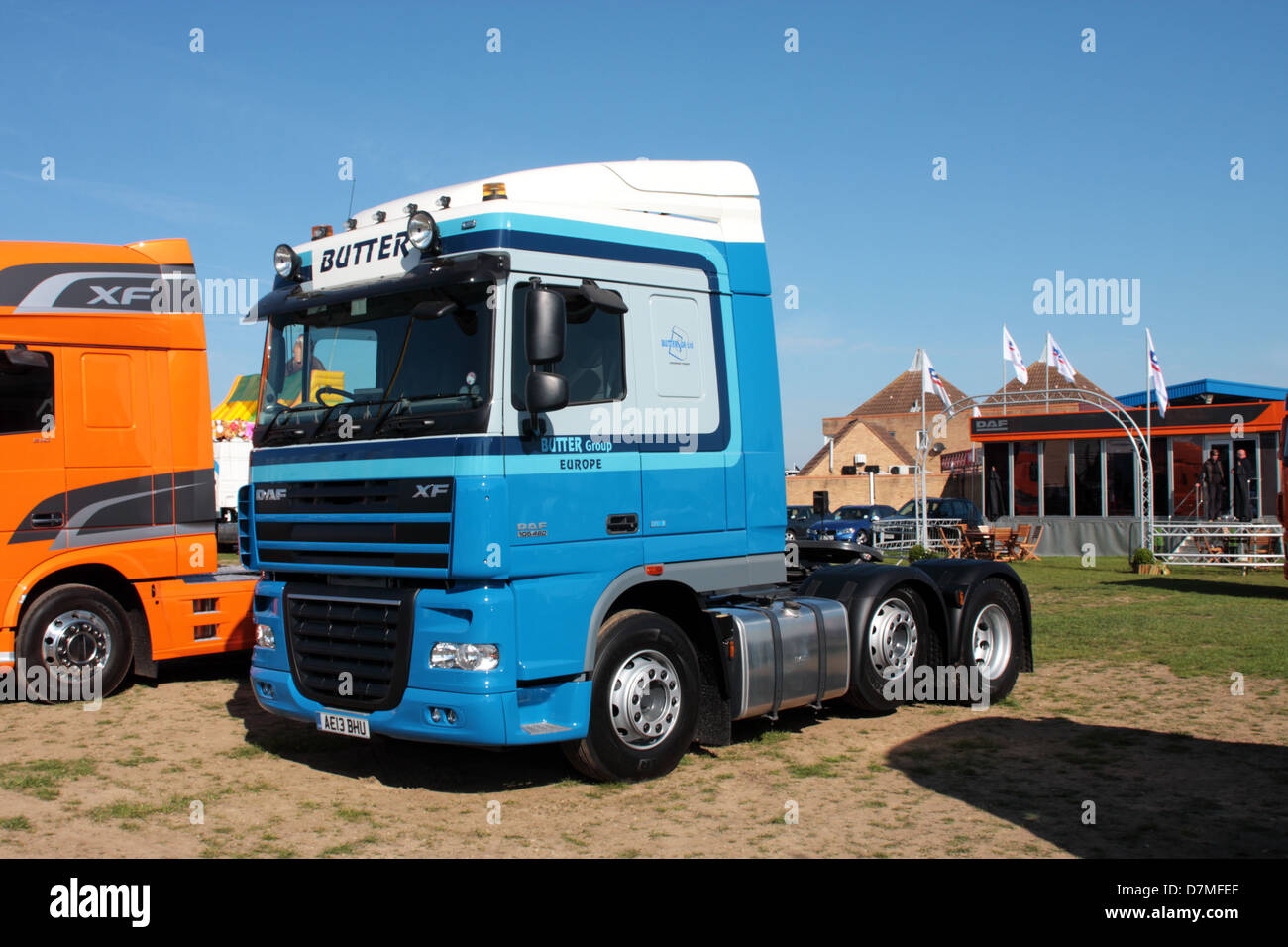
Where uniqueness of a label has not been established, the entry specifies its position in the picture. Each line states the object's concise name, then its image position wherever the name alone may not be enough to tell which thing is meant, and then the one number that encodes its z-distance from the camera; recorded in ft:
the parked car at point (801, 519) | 98.33
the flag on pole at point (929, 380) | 101.91
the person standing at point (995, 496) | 113.29
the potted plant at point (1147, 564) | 76.43
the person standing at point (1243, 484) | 96.58
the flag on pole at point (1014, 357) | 97.85
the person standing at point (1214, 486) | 97.76
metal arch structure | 82.12
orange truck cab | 30.09
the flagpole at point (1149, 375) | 83.10
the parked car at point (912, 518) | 106.63
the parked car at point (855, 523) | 101.91
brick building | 187.32
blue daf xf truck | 20.01
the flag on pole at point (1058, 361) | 94.48
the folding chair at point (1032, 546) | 95.40
